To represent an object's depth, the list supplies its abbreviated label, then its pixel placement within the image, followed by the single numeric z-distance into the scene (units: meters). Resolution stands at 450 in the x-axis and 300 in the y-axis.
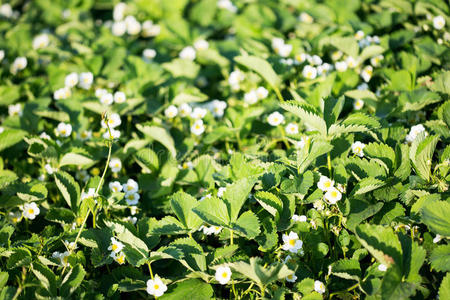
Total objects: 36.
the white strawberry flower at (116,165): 2.28
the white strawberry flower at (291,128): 2.36
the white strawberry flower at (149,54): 3.09
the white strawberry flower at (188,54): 3.04
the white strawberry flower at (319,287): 1.61
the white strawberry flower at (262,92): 2.59
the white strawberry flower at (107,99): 2.56
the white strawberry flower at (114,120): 2.37
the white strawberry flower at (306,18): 3.35
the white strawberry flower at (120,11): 3.69
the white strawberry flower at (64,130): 2.41
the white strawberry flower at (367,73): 2.63
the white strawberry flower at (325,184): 1.78
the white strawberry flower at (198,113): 2.48
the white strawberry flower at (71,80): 2.74
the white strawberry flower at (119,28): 3.51
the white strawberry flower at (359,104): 2.48
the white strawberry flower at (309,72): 2.59
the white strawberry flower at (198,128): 2.40
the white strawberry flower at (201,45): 3.15
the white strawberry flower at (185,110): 2.51
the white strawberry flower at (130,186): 2.15
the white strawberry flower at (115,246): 1.78
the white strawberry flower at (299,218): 1.79
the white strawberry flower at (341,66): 2.64
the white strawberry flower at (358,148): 2.01
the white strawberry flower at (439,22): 2.74
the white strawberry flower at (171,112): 2.48
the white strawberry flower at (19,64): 3.08
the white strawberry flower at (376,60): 2.72
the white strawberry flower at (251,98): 2.55
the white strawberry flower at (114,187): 2.09
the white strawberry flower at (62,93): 2.74
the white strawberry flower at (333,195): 1.74
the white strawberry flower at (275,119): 2.35
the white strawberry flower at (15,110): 2.72
